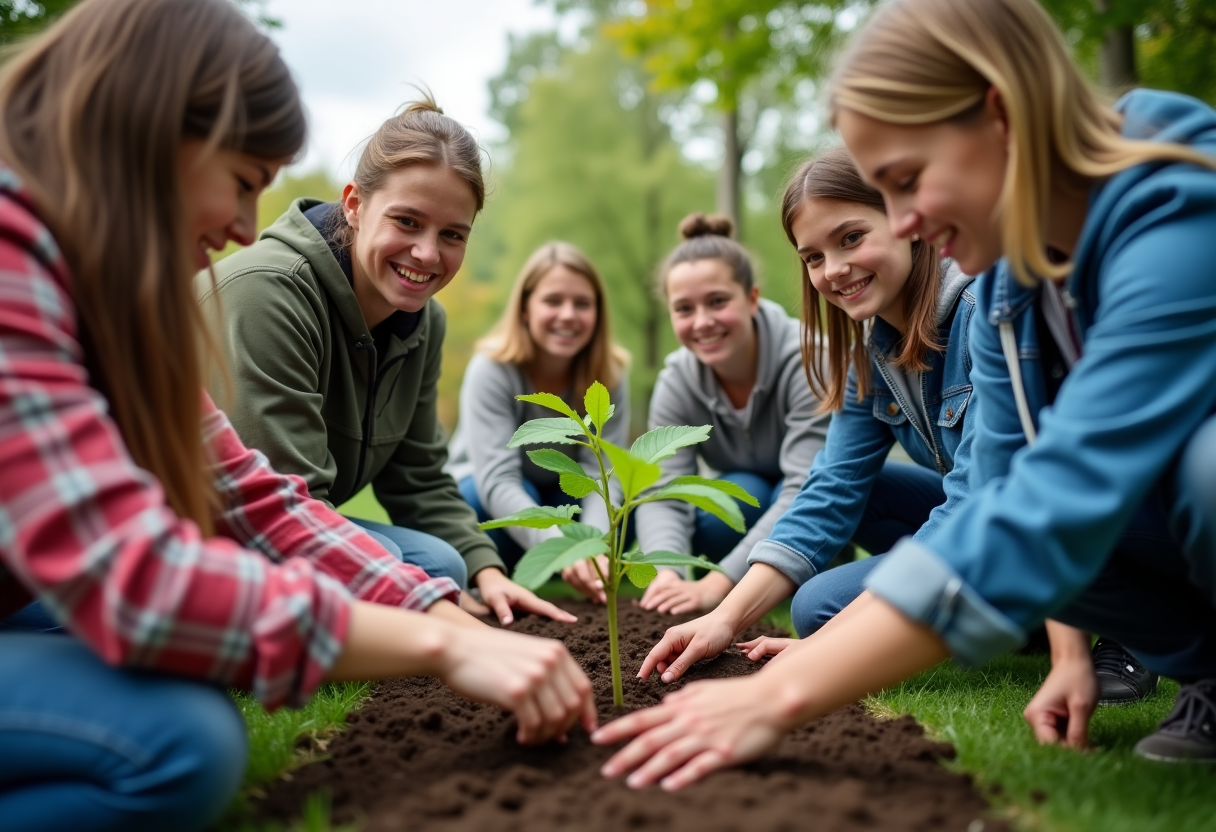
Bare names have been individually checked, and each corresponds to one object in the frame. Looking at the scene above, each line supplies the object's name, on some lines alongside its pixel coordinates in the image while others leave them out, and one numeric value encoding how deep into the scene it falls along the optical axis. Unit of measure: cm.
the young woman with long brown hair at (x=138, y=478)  63
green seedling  77
